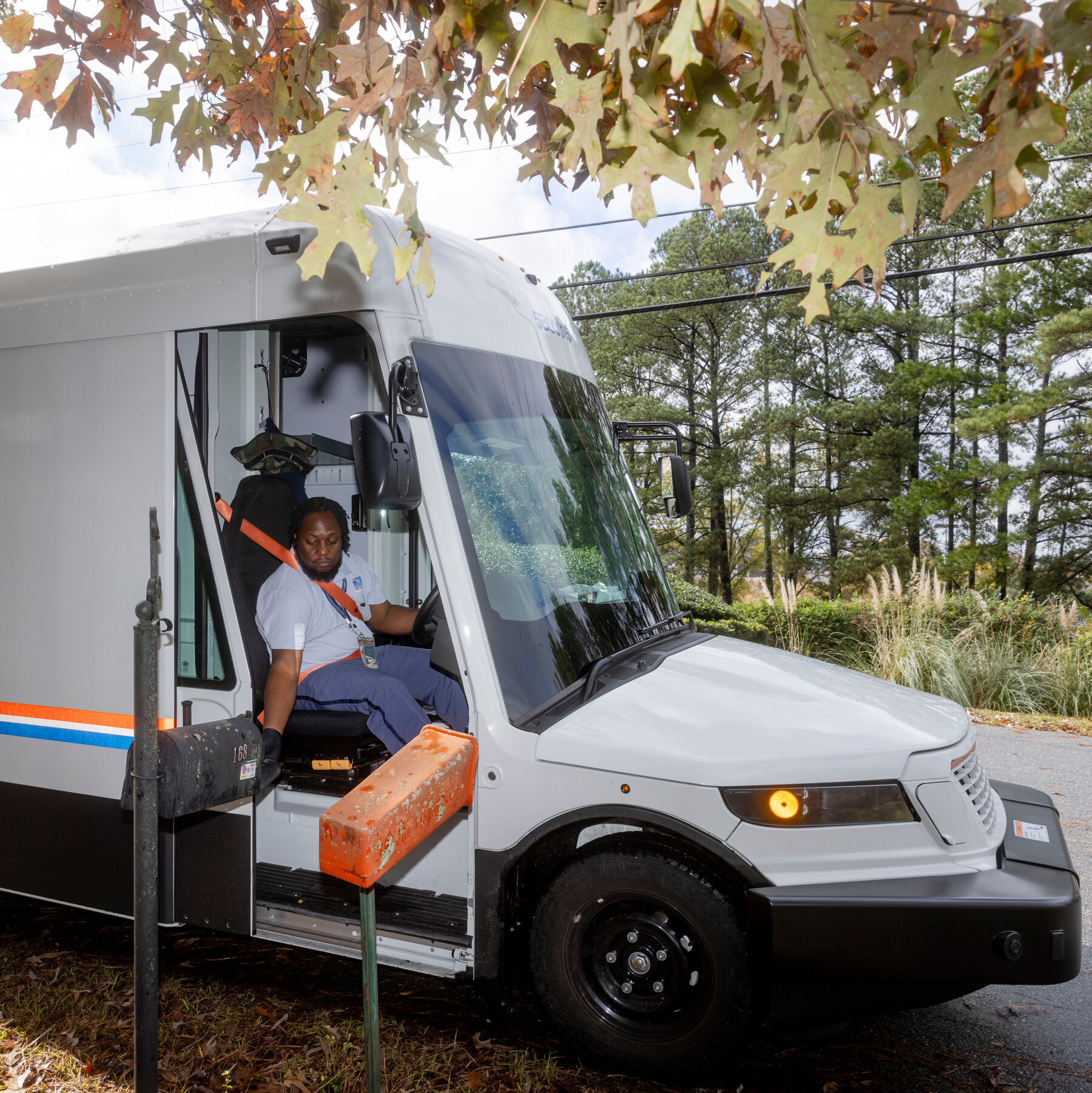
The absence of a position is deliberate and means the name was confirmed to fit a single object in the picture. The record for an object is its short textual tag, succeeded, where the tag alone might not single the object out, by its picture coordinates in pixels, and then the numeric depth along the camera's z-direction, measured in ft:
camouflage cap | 14.10
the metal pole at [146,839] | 7.62
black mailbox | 8.76
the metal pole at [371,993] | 8.02
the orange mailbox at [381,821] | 7.67
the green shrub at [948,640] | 35.68
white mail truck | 9.62
